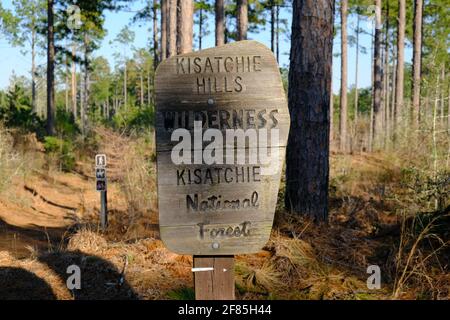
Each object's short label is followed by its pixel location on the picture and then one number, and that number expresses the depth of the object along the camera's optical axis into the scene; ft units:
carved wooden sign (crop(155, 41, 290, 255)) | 8.40
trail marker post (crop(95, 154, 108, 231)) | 23.95
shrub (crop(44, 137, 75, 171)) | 51.44
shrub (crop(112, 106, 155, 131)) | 71.64
